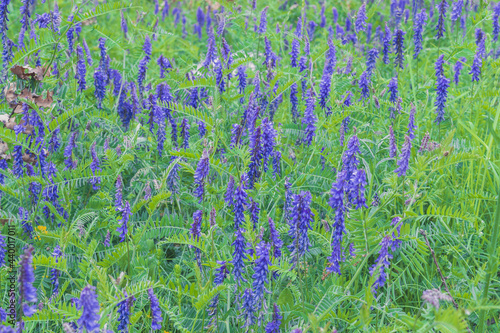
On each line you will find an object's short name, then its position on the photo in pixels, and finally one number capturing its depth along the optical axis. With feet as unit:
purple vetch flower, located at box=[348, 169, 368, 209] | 7.24
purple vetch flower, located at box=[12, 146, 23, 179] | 9.52
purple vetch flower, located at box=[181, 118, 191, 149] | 10.94
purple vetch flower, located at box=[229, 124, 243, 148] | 9.55
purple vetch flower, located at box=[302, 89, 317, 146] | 10.26
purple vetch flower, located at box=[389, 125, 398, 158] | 8.80
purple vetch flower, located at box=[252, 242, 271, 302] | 6.90
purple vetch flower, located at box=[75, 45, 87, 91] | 12.18
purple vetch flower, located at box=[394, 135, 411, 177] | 7.33
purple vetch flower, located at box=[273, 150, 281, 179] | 10.07
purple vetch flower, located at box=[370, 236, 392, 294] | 6.88
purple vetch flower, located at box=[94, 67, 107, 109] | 12.37
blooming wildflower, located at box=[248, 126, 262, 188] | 8.92
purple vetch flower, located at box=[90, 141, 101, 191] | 10.12
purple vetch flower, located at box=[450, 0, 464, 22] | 13.87
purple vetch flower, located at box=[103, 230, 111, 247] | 9.36
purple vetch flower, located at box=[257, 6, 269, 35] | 13.39
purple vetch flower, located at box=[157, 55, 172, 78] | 13.38
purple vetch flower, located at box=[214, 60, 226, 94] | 11.29
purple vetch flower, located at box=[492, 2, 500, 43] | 14.32
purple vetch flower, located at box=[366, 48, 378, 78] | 12.52
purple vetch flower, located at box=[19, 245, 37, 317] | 4.67
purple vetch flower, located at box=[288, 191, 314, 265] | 7.17
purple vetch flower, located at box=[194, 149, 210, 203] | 7.96
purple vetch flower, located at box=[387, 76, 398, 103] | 11.68
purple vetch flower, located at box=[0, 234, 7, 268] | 7.77
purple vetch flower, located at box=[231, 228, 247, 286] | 7.29
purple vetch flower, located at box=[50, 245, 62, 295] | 8.06
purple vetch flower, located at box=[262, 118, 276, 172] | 9.08
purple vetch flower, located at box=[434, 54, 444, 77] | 11.50
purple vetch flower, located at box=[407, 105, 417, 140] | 9.69
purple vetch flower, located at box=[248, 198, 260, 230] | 8.33
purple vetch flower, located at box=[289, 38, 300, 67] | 13.23
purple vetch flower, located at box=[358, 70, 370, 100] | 12.03
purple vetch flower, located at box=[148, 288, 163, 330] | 6.44
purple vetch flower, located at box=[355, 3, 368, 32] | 13.62
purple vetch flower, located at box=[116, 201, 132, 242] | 7.54
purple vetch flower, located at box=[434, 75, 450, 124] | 11.18
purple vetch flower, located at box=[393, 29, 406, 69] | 13.28
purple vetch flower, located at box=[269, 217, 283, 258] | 7.42
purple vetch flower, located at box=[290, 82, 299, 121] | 12.05
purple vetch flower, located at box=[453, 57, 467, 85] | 13.82
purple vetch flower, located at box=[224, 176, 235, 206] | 8.20
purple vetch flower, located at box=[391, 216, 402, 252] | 7.58
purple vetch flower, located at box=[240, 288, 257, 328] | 7.16
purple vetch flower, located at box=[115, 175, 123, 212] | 7.99
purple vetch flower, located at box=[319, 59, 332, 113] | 10.87
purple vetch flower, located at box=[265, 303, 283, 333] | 6.97
